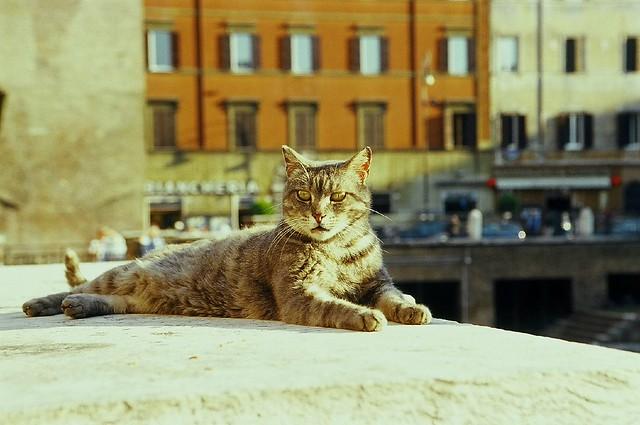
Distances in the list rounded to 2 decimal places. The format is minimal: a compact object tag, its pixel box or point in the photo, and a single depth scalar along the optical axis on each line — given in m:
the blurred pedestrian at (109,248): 14.96
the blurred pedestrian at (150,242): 13.88
